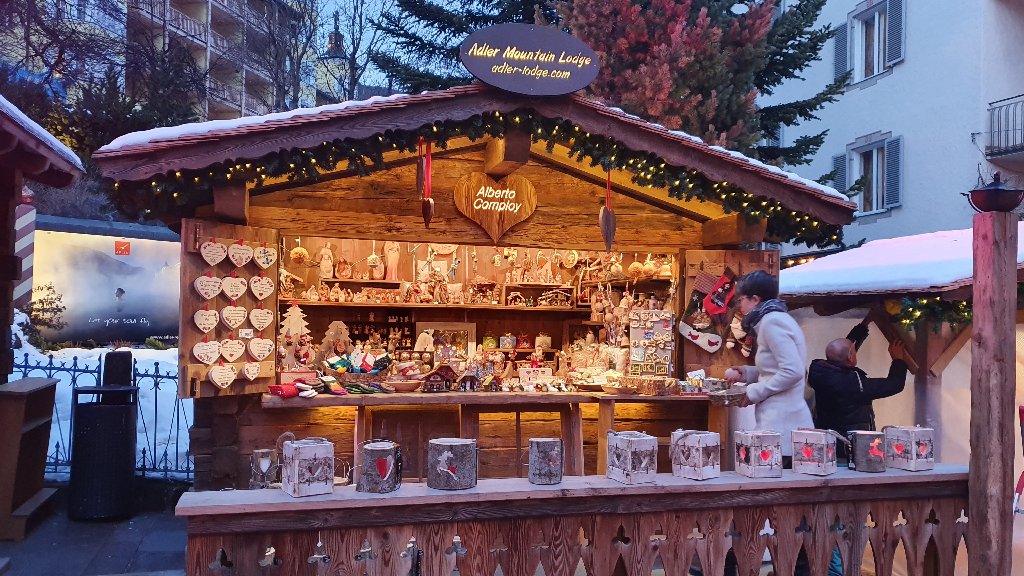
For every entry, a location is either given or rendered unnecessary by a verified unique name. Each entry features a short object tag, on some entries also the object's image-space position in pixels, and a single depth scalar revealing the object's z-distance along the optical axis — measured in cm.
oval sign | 553
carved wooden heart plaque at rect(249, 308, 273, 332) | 602
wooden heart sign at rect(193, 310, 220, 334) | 562
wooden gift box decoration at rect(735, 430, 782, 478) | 390
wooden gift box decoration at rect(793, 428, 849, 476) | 396
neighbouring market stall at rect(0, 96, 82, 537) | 612
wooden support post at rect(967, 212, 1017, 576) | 406
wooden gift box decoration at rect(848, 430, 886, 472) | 407
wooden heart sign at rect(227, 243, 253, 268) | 585
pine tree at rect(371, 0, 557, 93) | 1429
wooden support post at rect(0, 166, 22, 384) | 702
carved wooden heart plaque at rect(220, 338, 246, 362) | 579
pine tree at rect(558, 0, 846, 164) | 1126
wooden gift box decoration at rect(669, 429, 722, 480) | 383
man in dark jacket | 530
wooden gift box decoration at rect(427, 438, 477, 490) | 353
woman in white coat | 471
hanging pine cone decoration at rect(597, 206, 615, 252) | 642
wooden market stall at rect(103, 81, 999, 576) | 350
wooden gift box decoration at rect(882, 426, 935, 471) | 413
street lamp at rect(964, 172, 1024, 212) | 410
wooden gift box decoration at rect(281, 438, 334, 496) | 337
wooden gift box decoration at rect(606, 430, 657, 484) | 372
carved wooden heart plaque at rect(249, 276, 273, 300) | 604
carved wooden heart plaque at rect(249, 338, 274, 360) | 600
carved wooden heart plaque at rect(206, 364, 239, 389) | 567
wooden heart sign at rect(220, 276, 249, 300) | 582
